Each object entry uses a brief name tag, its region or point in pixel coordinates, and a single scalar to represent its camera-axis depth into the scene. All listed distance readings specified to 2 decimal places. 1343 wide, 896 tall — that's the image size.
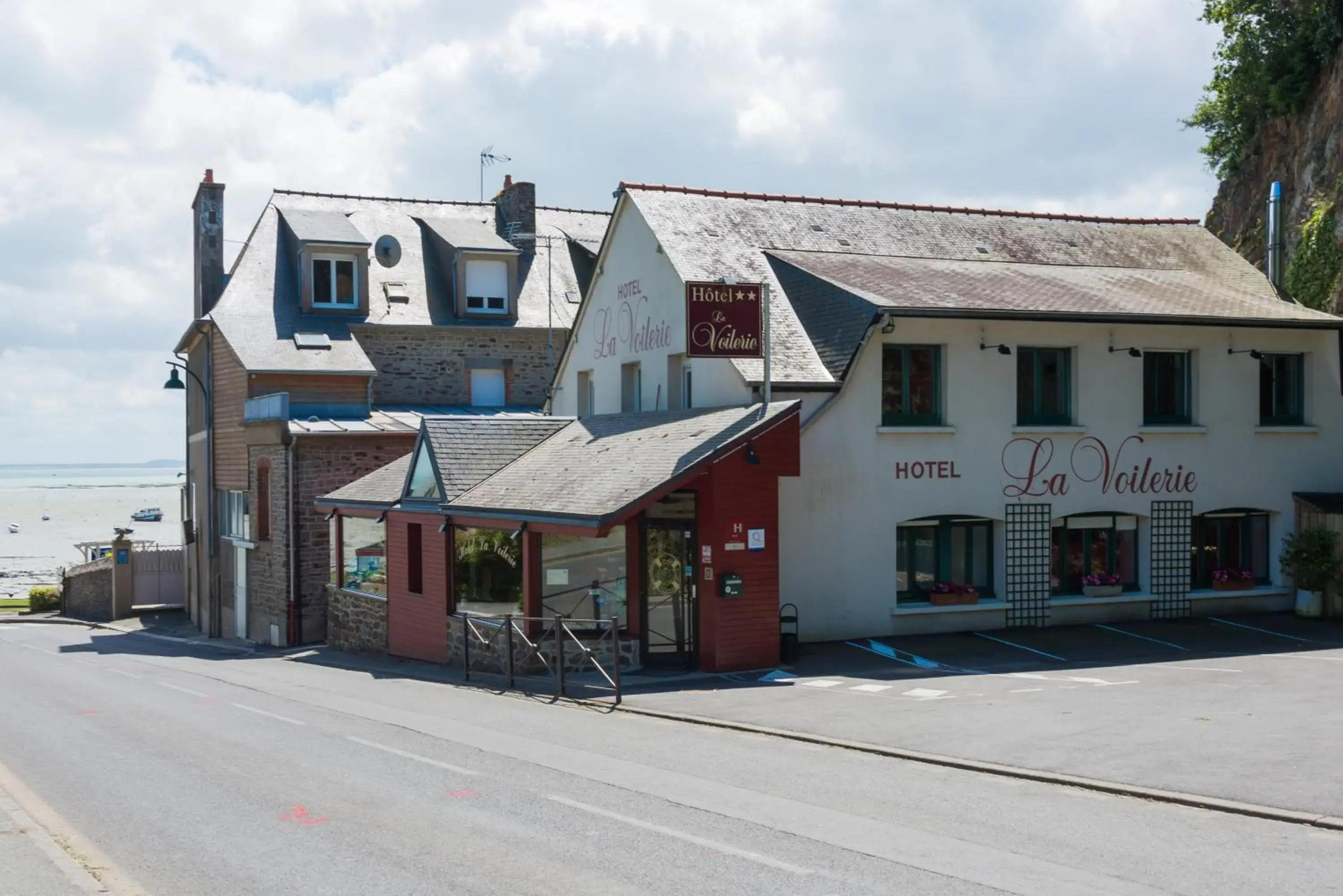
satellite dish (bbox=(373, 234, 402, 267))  38.75
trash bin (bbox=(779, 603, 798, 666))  19.66
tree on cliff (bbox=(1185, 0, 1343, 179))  31.62
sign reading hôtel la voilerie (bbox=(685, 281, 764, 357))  20.42
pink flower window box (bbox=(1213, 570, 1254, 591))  23.97
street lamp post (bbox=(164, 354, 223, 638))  36.97
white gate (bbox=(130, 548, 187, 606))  45.09
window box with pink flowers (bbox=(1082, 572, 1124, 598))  23.08
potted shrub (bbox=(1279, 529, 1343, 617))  23.59
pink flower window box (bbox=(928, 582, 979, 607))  22.14
